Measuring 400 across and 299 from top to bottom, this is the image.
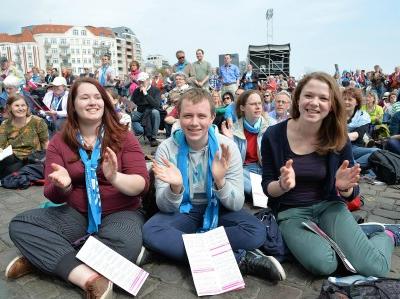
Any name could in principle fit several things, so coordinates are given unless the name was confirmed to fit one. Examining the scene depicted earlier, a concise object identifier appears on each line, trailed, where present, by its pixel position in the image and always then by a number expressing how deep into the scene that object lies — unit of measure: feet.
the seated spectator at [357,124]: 18.07
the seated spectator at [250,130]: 16.07
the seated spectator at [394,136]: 18.92
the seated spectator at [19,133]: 17.52
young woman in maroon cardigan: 8.18
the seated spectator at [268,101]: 27.70
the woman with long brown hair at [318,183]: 8.16
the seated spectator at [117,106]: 21.11
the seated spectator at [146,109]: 27.81
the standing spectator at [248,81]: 46.11
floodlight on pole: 121.19
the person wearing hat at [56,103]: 24.11
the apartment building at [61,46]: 317.01
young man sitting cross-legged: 8.60
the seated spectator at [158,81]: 45.27
